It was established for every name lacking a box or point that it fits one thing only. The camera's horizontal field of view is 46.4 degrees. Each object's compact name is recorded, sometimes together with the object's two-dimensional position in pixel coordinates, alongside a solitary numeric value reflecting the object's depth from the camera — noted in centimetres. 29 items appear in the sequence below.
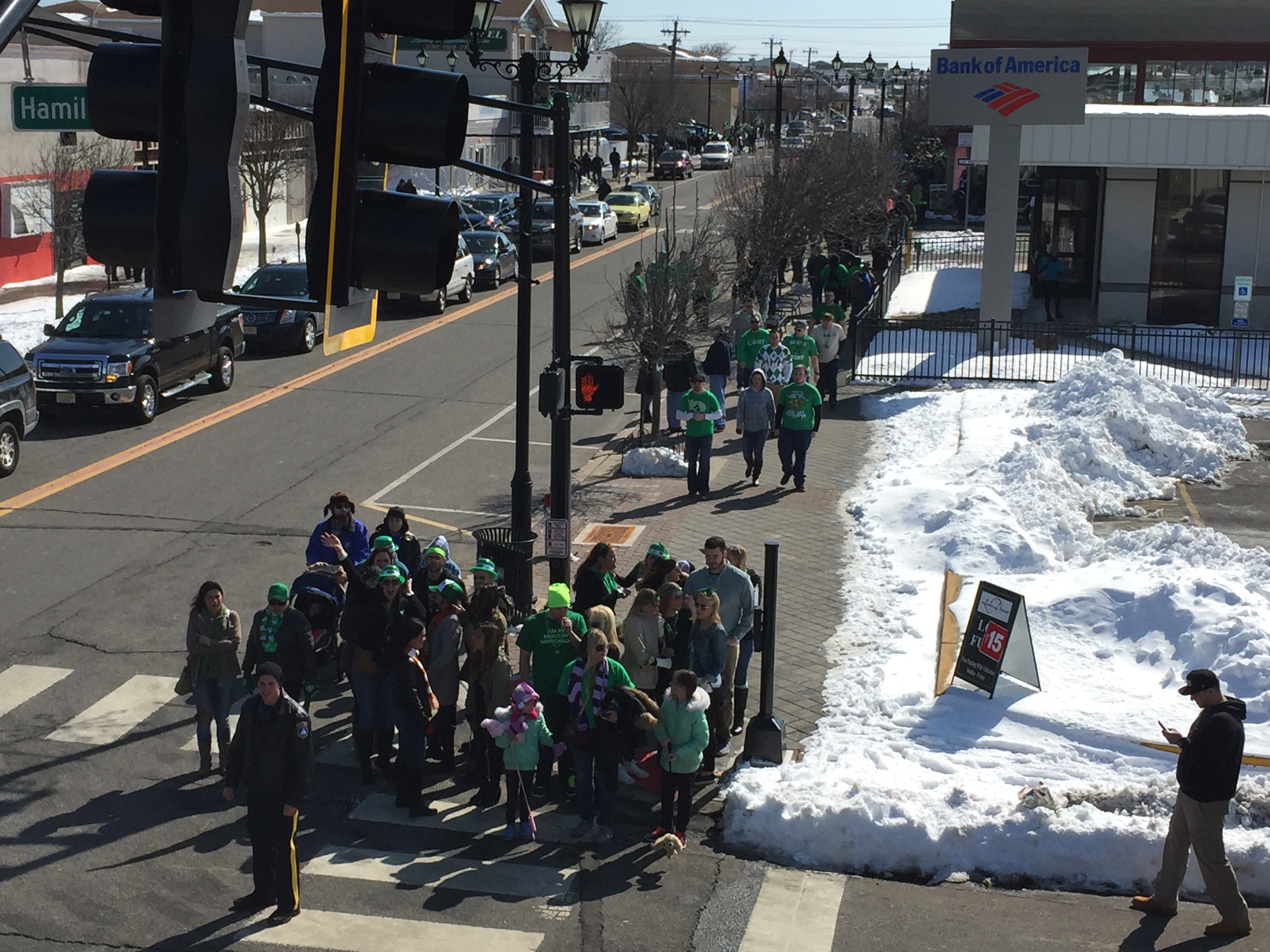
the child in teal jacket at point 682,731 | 935
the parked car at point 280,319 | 2695
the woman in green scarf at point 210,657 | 1037
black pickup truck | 2095
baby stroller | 1216
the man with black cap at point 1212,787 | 827
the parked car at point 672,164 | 7250
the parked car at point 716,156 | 7994
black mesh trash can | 1355
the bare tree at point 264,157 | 3550
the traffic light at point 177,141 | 438
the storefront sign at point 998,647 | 1134
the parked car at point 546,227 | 4228
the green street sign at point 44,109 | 1328
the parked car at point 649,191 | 5191
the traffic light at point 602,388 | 1241
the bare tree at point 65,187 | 2780
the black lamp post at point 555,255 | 1180
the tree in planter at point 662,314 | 1986
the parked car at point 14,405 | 1830
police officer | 852
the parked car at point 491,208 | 4425
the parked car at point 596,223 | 4566
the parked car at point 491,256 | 3572
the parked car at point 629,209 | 5072
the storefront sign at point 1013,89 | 2691
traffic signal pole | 1168
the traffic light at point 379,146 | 450
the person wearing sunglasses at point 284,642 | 1036
